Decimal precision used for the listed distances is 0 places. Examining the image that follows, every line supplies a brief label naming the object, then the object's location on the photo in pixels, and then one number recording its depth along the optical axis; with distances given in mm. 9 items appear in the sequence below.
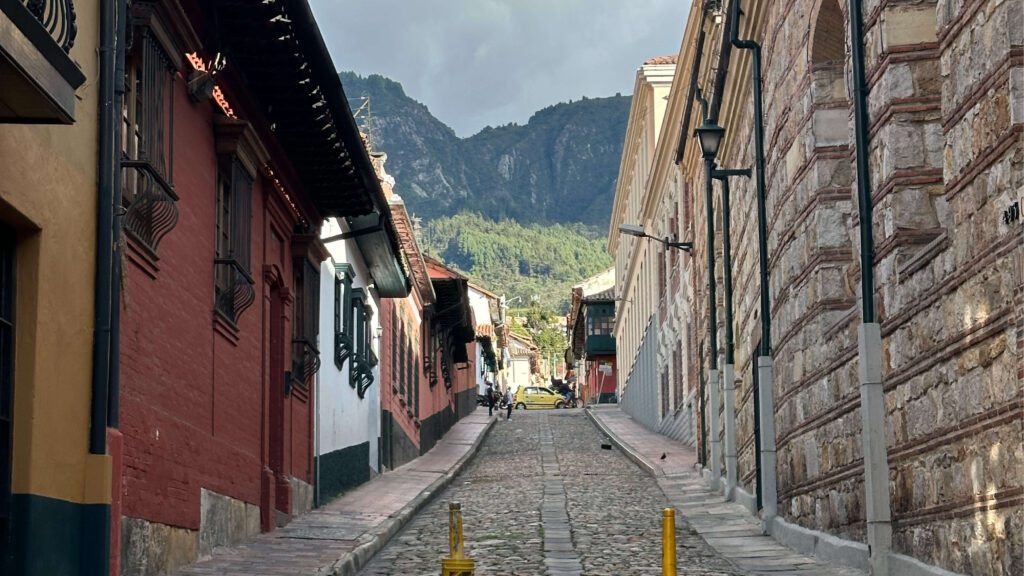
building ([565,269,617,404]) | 70938
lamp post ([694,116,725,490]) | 20812
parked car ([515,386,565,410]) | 69338
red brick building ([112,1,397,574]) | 9859
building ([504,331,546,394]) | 122400
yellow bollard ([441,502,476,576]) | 10070
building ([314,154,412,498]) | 19250
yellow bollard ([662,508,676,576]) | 9297
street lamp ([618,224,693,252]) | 25625
